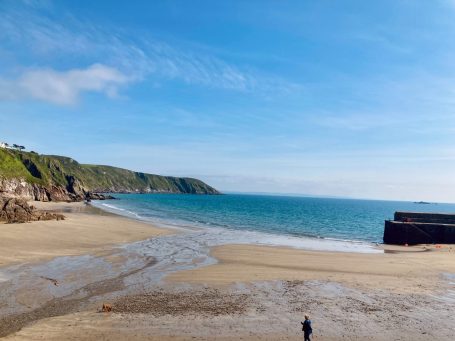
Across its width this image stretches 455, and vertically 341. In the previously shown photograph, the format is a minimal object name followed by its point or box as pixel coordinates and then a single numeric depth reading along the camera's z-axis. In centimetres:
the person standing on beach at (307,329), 1612
